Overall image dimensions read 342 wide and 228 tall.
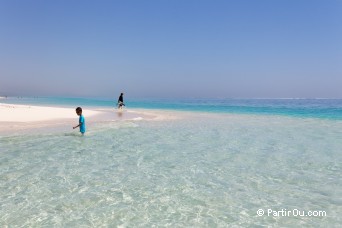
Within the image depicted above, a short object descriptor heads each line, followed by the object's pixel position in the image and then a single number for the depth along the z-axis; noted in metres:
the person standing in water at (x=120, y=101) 41.41
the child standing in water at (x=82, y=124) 16.38
